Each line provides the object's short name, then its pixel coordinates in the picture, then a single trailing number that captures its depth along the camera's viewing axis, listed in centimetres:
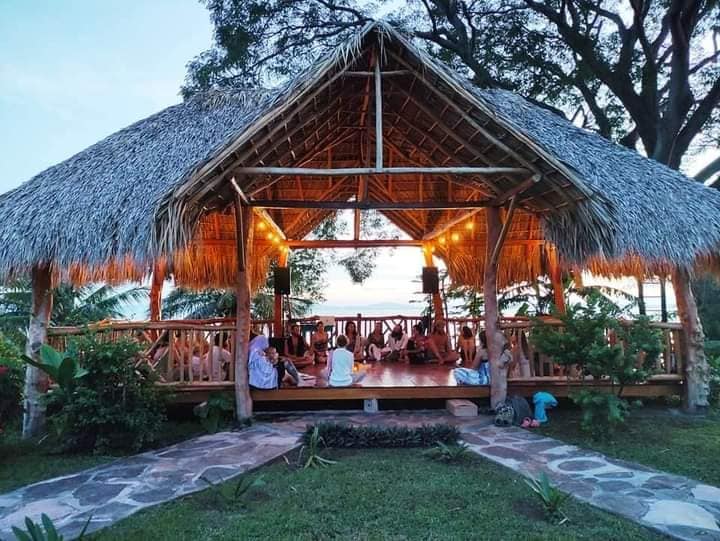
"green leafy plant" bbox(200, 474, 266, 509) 382
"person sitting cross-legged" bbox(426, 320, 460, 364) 997
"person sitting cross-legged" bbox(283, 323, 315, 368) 966
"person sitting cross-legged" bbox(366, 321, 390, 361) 1084
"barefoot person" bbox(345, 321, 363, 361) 1083
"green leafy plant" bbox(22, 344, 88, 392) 495
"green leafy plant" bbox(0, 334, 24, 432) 618
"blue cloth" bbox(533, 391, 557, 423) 642
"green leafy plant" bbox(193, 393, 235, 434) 614
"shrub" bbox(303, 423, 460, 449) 536
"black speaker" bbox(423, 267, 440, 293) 1117
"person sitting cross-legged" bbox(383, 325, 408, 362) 1065
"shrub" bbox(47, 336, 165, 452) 521
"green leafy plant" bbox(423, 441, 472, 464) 484
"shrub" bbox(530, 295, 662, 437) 546
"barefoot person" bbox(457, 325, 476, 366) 955
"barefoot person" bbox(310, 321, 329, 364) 1061
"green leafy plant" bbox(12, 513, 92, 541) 263
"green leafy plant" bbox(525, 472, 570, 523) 354
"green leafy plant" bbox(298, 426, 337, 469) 478
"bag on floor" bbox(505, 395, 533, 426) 622
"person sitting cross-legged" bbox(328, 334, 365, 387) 685
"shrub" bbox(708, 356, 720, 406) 733
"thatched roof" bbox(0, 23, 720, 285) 555
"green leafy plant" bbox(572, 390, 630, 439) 534
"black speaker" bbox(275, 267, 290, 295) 1078
